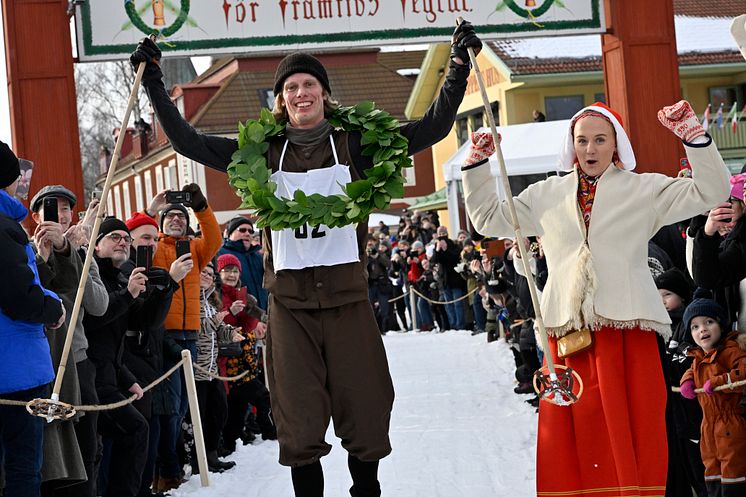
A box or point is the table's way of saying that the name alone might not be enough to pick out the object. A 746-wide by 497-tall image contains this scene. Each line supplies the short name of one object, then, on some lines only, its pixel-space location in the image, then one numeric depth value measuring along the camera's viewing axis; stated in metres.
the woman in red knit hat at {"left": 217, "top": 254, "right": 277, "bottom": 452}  9.88
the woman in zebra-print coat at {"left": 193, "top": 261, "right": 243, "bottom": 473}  9.04
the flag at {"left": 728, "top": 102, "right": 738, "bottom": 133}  28.61
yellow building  30.39
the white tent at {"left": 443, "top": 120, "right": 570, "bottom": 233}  17.20
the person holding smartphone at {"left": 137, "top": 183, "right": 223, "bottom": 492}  8.16
